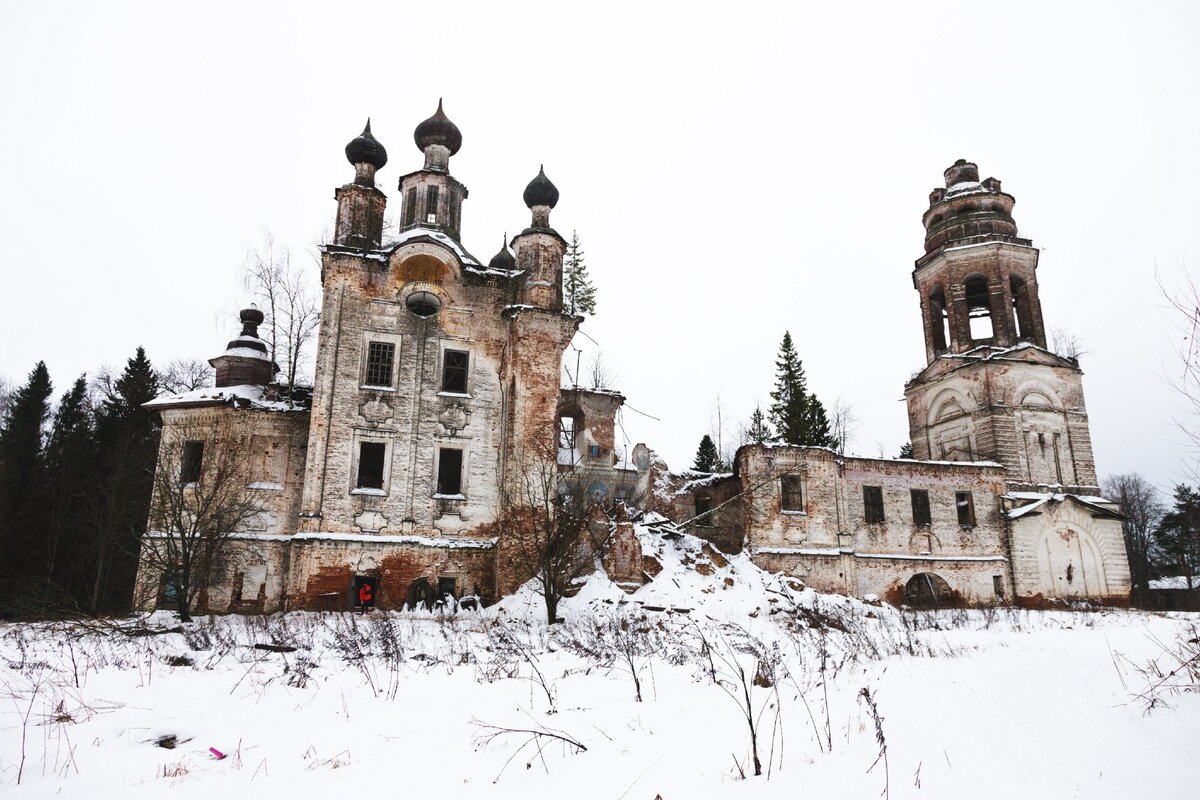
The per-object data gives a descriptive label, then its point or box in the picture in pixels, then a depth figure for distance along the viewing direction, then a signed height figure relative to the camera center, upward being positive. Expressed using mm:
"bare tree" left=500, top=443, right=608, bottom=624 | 16516 +1633
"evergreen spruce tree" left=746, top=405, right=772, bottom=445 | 46094 +10170
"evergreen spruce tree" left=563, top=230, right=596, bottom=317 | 39750 +16262
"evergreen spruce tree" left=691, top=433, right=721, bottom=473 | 43750 +8077
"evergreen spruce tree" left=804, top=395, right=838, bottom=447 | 38406 +8793
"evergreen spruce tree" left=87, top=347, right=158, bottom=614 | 25641 +3667
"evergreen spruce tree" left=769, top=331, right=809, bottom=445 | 38853 +10563
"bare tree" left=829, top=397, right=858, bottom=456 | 44588 +9489
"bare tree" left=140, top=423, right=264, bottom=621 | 15211 +1989
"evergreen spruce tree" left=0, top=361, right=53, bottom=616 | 26453 +3619
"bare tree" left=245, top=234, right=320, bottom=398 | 29609 +10484
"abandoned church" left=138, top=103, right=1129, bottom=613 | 20062 +4070
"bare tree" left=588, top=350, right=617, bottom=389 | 40022 +11603
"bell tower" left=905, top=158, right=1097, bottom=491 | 28766 +9039
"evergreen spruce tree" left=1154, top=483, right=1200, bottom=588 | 41250 +3326
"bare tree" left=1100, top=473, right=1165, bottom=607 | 44675 +5361
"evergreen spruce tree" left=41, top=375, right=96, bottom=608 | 27500 +3479
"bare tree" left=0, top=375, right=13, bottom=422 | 35788 +9122
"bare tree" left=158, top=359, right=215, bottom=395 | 35875 +10436
